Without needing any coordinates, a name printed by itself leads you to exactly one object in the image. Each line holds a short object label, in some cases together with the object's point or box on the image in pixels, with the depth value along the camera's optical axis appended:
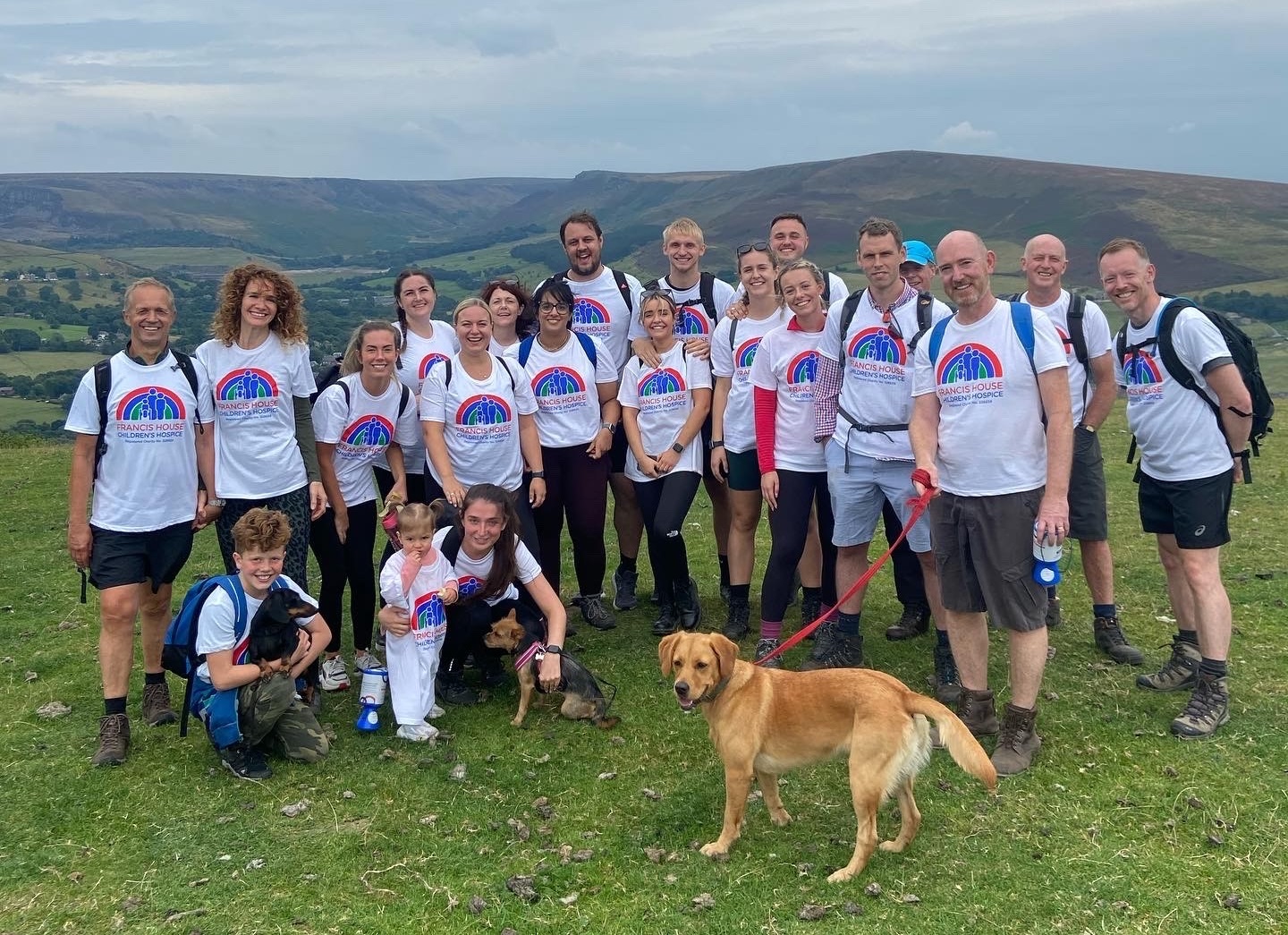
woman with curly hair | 6.83
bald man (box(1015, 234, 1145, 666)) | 7.82
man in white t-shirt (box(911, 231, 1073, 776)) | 5.77
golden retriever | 4.98
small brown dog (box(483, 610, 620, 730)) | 7.12
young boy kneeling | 6.18
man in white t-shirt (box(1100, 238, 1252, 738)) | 6.49
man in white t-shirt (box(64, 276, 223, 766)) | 6.44
